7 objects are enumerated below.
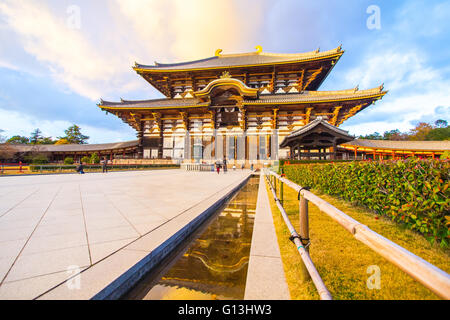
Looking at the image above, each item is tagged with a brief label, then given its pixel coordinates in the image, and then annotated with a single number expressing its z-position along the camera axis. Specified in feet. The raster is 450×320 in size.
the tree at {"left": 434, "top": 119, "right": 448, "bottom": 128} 155.22
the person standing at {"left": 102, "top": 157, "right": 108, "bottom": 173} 46.68
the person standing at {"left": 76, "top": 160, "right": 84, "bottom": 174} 43.36
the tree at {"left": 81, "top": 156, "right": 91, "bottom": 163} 68.96
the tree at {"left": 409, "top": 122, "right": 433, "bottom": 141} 105.81
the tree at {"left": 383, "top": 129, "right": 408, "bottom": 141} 119.59
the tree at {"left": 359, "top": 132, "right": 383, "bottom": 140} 143.45
